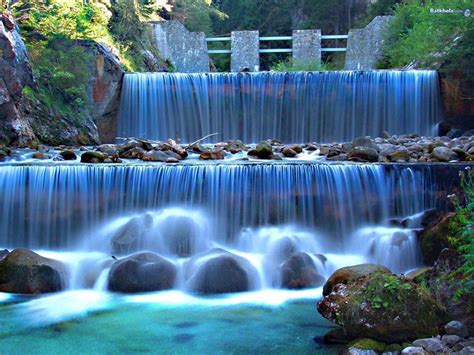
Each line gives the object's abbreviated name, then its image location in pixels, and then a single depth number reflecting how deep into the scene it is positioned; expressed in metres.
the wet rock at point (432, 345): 5.06
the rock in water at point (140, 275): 7.52
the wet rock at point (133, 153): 12.12
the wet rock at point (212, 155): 12.04
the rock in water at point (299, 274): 7.62
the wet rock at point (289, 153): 12.74
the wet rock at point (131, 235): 8.56
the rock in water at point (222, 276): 7.49
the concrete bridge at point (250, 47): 26.20
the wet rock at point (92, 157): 11.05
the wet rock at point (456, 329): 5.39
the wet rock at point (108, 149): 12.31
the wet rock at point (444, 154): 10.52
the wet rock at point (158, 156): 11.58
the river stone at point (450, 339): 5.20
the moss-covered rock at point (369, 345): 5.20
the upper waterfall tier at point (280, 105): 16.38
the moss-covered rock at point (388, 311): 5.35
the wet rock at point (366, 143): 11.63
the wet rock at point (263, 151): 12.11
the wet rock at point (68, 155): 11.51
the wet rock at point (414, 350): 4.96
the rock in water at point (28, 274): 7.47
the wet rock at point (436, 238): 7.86
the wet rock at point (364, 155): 10.93
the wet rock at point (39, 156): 11.64
